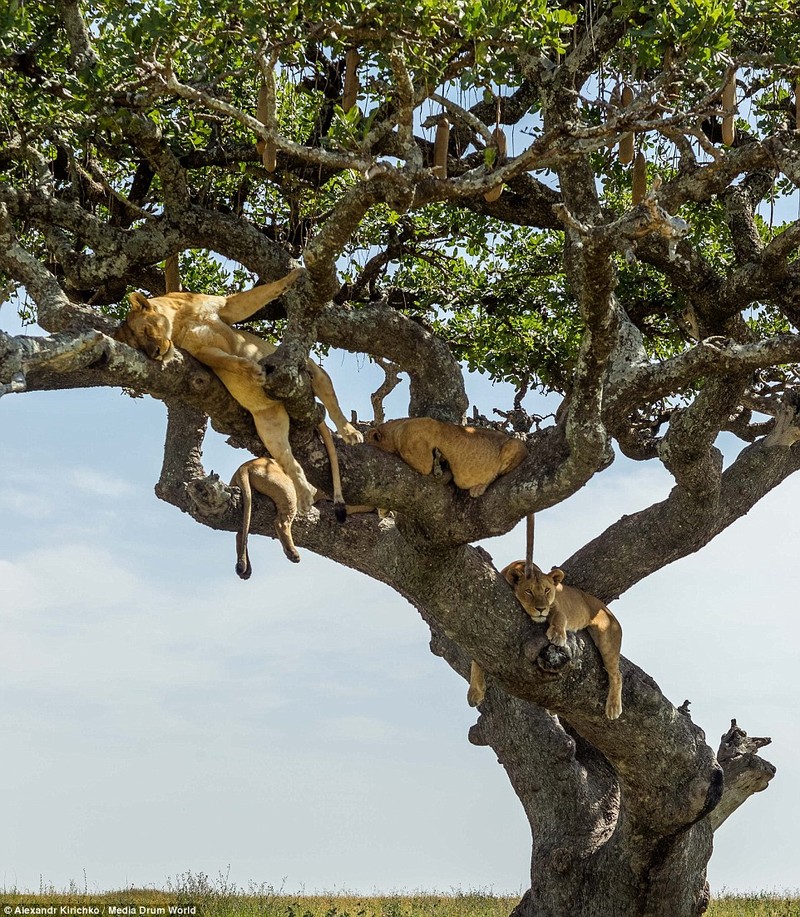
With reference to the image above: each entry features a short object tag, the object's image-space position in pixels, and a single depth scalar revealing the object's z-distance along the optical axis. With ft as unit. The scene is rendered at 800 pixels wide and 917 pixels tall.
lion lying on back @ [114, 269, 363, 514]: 52.80
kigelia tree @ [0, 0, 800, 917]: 52.75
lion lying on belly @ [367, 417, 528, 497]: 58.23
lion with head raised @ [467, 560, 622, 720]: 61.36
